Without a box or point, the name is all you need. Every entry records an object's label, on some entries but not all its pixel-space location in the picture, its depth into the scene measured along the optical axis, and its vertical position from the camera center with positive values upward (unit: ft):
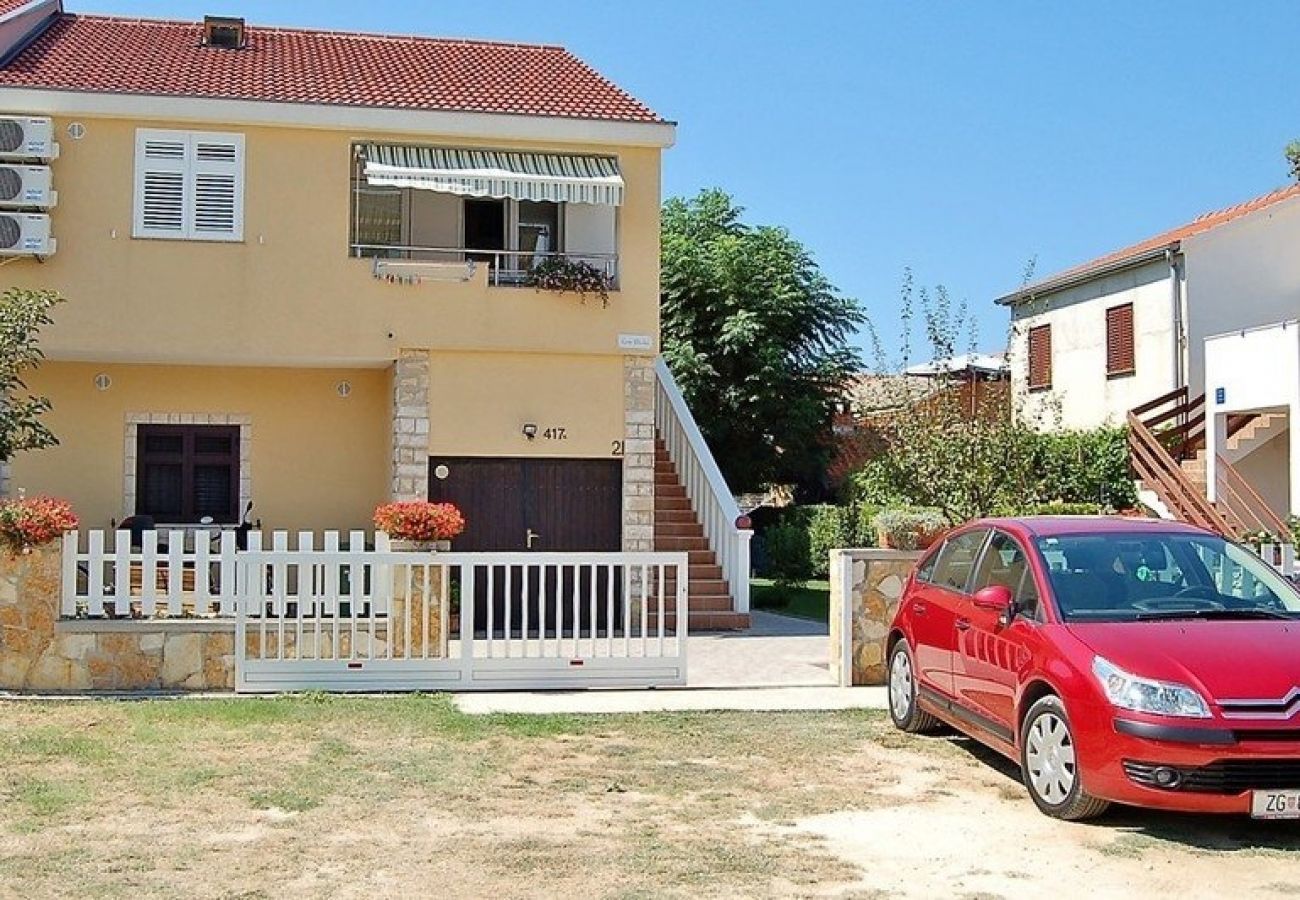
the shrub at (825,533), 92.73 -2.20
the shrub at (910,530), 43.06 -0.89
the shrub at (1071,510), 60.78 -0.32
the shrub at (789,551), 98.68 -3.66
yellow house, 58.03 +9.18
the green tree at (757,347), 96.17 +10.95
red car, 23.17 -3.00
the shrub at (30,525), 39.22 -0.85
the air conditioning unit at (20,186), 56.13 +12.66
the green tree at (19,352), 45.73 +4.96
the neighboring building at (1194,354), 77.77 +9.78
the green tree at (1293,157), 101.19 +25.83
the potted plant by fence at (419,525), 40.83 -0.80
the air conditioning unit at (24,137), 56.39 +14.75
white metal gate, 40.09 -3.95
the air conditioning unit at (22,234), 56.29 +10.73
